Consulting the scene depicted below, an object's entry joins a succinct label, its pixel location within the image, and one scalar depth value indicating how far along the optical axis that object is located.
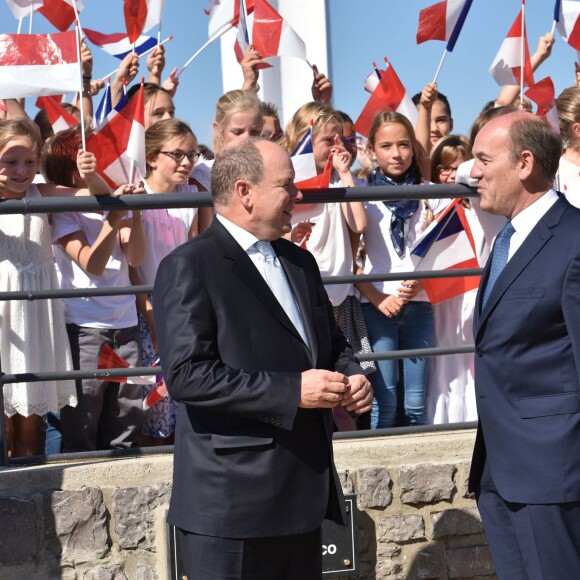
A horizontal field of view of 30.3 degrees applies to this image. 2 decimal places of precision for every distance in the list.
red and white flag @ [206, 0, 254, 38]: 7.10
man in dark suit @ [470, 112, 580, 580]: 3.50
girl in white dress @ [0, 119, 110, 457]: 4.97
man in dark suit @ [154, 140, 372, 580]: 3.27
